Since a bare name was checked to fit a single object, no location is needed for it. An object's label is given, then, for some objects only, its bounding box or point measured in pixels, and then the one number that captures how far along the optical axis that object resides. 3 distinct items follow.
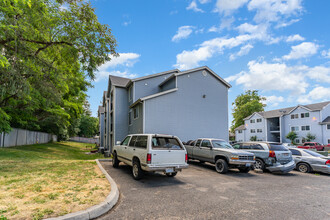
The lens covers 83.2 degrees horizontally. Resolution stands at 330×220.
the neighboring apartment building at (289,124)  37.81
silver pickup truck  9.77
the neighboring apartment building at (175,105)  17.44
